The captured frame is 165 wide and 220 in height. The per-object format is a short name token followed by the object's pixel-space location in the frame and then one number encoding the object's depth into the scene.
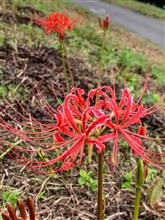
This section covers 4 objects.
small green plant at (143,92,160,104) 2.53
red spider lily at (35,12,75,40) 1.95
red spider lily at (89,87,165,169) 0.95
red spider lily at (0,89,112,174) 0.92
